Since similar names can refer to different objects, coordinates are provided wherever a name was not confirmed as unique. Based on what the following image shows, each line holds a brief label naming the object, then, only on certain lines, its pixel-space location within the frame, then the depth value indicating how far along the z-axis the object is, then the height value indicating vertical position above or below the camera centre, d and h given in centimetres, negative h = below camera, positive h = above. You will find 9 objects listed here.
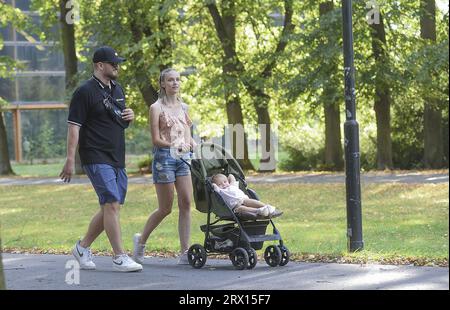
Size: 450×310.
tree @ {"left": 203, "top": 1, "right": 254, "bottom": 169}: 3409 +332
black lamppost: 1063 +3
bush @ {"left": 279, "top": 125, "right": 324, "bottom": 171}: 3753 +32
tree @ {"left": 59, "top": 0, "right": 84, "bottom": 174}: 3641 +437
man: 945 +23
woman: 990 +16
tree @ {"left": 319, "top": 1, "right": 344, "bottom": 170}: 3447 +61
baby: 975 -42
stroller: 966 -70
